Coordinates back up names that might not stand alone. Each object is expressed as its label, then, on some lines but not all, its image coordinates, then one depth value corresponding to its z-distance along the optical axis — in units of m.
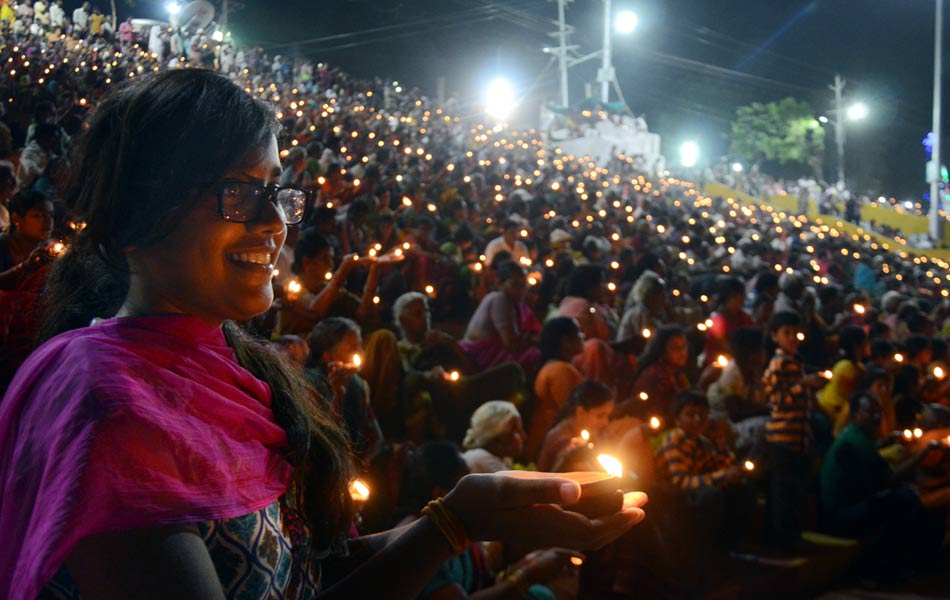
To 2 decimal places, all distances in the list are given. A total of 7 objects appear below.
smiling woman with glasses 1.01
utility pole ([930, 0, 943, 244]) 26.86
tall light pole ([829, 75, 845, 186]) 38.62
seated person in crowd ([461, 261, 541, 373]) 6.88
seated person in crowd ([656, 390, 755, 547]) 5.32
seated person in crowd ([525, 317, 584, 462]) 5.98
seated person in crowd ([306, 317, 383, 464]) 4.50
